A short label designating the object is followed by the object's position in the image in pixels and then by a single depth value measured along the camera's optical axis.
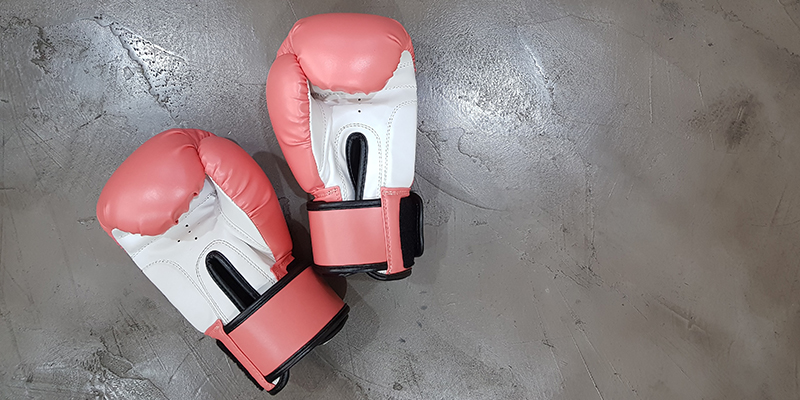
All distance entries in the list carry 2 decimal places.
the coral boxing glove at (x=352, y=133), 0.46
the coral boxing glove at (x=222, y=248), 0.44
